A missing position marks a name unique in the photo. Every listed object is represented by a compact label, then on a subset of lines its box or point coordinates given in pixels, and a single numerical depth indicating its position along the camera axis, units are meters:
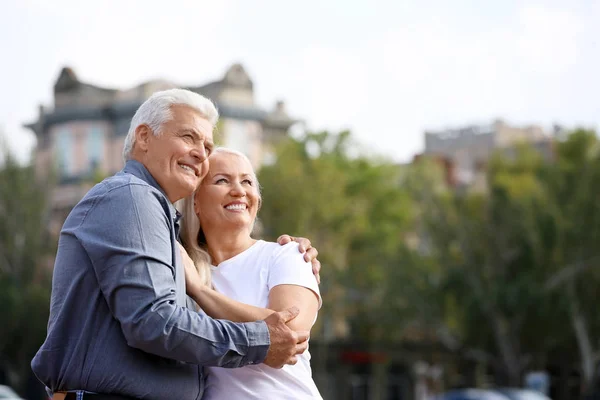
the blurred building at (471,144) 79.94
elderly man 3.78
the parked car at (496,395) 32.44
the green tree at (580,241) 44.41
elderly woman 4.30
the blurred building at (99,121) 59.75
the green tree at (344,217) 42.66
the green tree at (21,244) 46.81
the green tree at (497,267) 44.66
